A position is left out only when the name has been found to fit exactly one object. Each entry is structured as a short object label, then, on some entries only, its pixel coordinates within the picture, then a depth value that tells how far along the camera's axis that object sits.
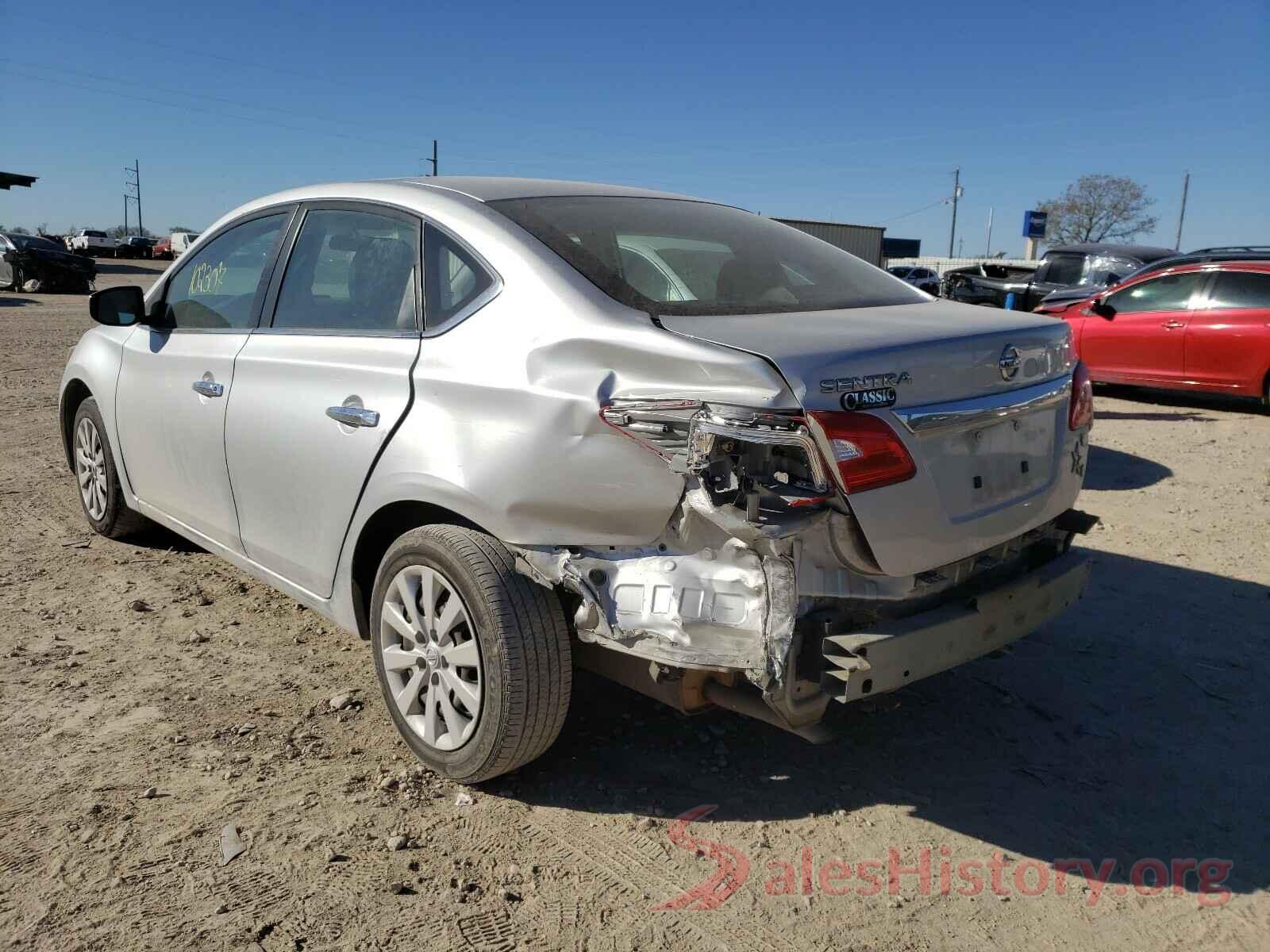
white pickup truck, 51.47
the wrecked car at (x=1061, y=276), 14.66
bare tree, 70.12
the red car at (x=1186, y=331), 9.81
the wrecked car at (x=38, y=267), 23.47
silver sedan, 2.37
